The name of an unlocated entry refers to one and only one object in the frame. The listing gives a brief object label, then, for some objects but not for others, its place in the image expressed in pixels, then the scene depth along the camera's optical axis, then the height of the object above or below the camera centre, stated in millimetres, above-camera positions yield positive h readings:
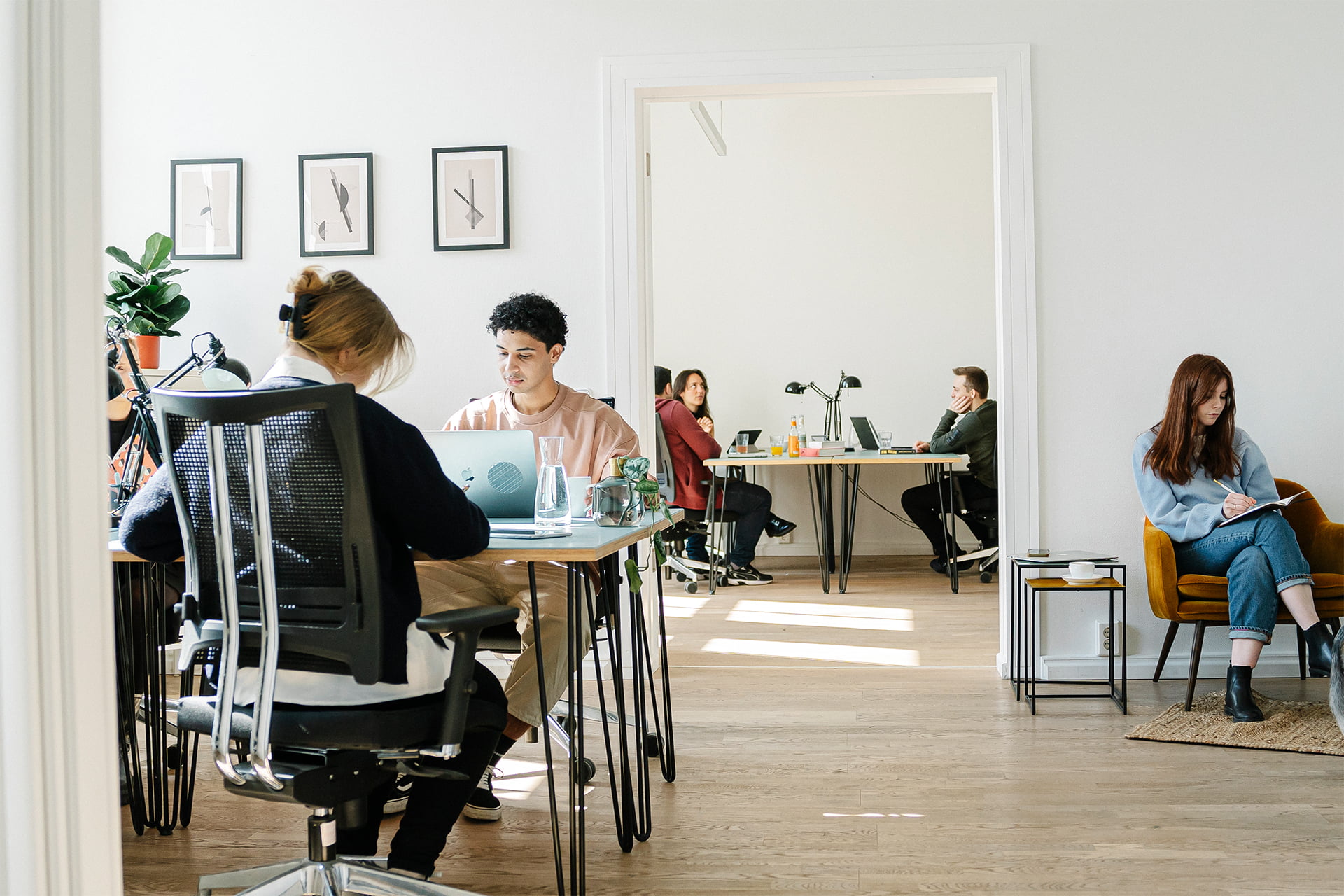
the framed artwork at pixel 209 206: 4121 +943
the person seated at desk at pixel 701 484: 6047 -189
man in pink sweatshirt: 2543 +105
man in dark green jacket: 6020 +5
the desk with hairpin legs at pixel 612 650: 1897 -409
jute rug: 3031 -820
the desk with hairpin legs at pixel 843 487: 5969 -221
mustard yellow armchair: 3453 -470
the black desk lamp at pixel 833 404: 6996 +294
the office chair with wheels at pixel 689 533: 6098 -508
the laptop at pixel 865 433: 6762 +94
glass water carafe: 2213 -89
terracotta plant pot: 3926 +383
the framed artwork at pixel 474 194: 4012 +948
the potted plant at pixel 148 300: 3852 +561
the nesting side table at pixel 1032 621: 3449 -592
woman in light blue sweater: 3326 -220
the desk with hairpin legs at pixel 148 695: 2445 -534
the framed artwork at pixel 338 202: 4070 +939
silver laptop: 2373 -28
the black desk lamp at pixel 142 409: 2895 +136
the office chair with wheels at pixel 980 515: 6113 -381
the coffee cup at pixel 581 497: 2549 -102
